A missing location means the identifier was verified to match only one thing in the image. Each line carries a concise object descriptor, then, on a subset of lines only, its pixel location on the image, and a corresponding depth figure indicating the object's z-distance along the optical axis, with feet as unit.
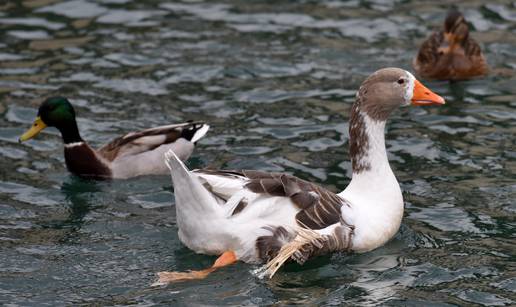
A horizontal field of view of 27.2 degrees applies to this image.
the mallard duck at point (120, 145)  34.35
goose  25.43
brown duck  41.45
